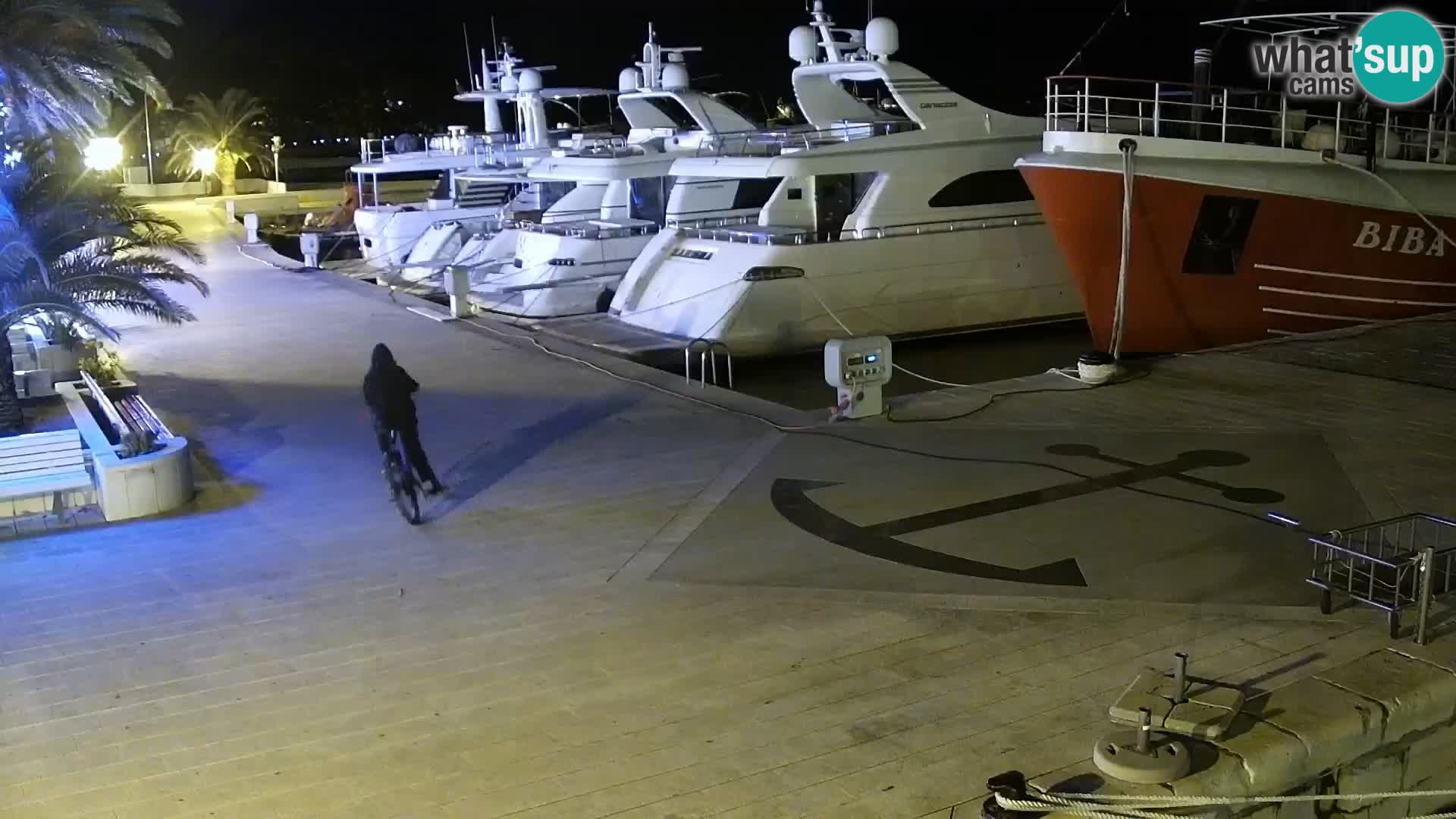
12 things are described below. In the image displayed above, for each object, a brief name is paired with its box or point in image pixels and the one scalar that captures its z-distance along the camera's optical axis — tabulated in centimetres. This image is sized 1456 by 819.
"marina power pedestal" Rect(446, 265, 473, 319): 2066
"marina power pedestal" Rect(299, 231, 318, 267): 2944
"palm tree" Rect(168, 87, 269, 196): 5659
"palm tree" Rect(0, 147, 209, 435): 1065
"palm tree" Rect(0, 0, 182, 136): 1061
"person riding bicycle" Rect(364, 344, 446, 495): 942
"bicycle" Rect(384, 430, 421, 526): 935
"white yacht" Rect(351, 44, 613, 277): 3045
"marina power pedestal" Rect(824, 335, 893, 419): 1182
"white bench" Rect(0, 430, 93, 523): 934
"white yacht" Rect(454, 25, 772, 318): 2336
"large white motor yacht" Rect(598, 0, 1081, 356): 1950
